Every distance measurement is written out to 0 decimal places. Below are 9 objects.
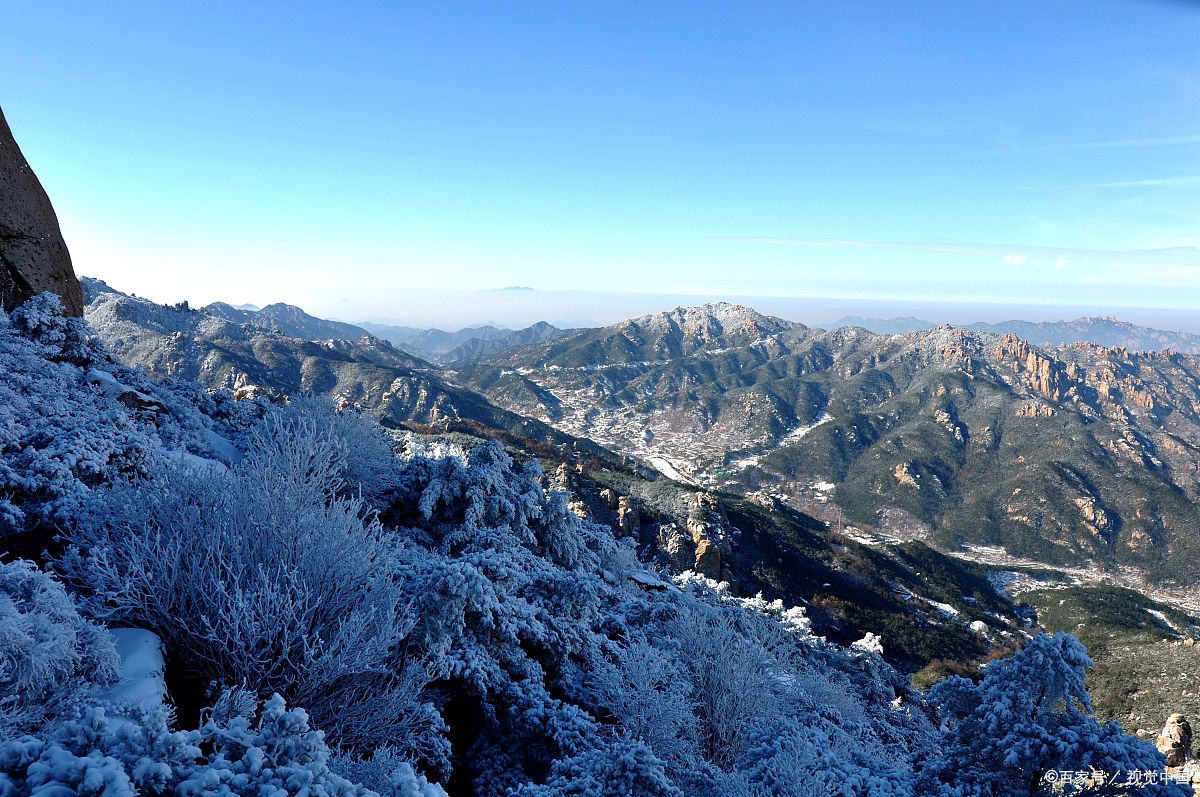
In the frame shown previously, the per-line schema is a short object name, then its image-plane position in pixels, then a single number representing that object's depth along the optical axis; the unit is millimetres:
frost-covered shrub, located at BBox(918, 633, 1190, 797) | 7672
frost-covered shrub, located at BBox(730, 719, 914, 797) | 9008
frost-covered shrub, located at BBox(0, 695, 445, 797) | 4422
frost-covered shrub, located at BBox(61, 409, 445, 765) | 8312
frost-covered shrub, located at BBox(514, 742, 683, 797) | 8398
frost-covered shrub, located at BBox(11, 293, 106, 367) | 18453
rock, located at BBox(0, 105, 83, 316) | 21156
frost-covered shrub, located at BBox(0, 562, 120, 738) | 6180
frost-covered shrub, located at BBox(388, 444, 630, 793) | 11484
